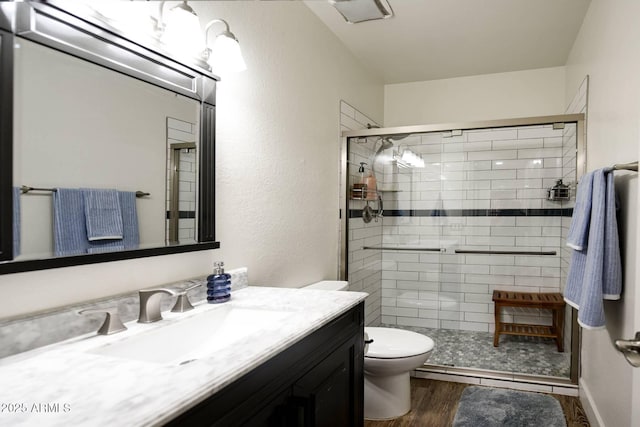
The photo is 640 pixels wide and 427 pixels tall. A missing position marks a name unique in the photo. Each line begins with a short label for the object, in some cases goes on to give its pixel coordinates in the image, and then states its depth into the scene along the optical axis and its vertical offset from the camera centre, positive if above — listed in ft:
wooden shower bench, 10.17 -2.28
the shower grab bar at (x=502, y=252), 10.09 -0.98
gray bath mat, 8.04 -3.81
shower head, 10.94 +1.69
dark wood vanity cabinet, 3.13 -1.58
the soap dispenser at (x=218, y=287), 5.41 -0.98
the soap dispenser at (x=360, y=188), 11.00 +0.48
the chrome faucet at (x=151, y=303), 4.47 -0.97
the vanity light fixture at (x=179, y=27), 4.84 +1.96
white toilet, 8.05 -2.95
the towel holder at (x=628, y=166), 5.45 +0.56
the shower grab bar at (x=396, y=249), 10.80 -0.98
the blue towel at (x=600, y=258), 6.12 -0.65
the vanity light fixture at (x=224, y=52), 5.56 +1.92
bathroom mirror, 3.58 +0.71
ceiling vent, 8.28 +3.80
